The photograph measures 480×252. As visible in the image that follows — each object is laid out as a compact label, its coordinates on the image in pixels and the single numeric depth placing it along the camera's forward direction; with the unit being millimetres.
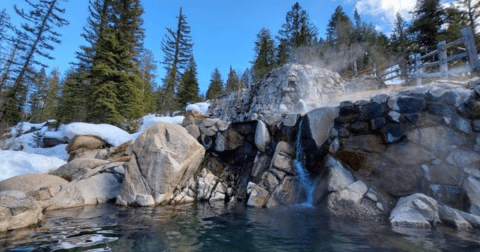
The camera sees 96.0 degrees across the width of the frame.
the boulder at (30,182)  7223
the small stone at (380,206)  5873
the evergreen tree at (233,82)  31672
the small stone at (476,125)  5688
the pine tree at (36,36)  14703
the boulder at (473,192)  4973
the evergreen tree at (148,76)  27066
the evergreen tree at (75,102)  16000
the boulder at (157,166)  7789
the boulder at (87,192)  7141
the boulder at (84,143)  12570
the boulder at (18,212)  4465
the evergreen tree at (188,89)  29922
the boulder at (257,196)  7473
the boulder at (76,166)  9250
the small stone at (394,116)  6520
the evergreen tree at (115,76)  15180
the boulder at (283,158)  8164
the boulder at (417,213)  4832
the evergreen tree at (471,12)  16953
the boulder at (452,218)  4625
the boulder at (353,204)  5828
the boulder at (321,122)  7957
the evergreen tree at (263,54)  29219
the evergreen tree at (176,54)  28734
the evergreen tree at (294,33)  28781
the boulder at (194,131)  10508
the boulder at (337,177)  6509
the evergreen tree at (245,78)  30459
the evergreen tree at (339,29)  29245
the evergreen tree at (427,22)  18688
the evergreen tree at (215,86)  37875
